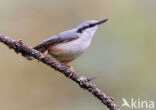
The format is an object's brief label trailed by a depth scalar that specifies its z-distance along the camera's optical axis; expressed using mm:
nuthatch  5435
